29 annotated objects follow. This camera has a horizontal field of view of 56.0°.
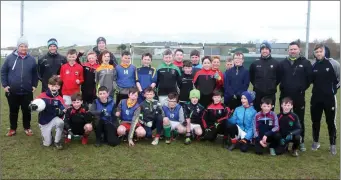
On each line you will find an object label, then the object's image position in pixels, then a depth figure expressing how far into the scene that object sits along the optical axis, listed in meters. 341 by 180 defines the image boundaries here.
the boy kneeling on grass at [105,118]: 5.63
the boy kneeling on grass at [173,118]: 5.95
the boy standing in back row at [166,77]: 6.45
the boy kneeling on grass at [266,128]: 5.33
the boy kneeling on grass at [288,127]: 5.25
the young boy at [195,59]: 6.88
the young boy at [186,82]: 6.59
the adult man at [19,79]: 6.05
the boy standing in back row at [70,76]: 6.21
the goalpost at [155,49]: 17.78
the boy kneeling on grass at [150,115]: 5.92
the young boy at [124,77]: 6.29
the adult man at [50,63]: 6.27
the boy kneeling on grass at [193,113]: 6.06
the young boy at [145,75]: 6.41
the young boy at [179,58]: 6.96
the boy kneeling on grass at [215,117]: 5.93
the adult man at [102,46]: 6.81
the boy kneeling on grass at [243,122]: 5.61
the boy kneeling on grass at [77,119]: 5.62
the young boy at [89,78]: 6.41
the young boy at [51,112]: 5.53
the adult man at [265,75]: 5.80
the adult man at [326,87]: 5.49
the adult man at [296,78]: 5.60
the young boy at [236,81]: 6.09
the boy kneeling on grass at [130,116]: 5.75
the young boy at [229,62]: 7.01
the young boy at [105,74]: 6.19
